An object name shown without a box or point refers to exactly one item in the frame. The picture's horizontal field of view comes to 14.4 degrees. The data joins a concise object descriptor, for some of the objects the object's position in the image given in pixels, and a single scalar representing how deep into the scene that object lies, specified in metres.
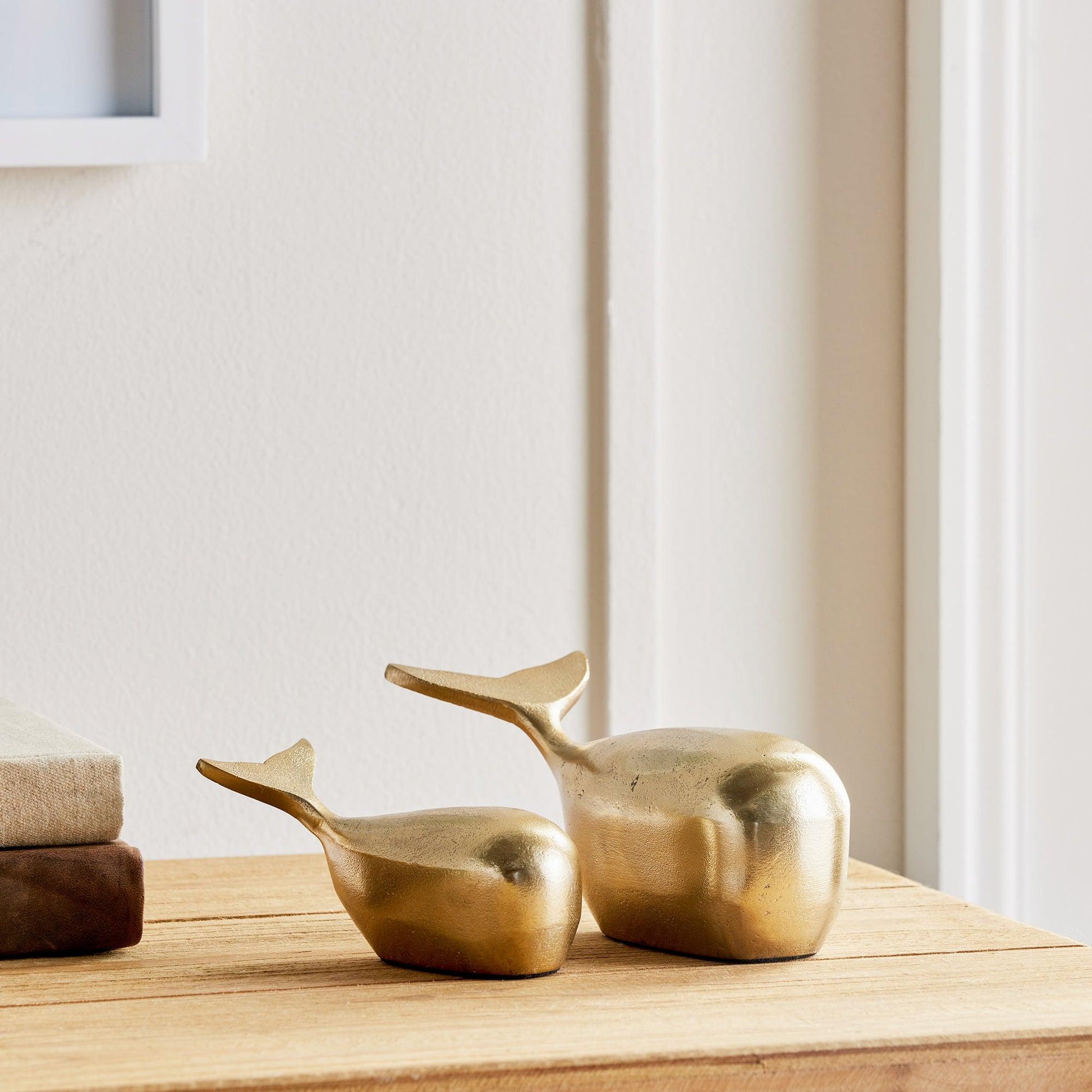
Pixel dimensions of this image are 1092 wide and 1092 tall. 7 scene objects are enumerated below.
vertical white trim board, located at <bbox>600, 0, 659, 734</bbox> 1.95
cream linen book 1.61
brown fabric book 1.60
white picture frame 1.88
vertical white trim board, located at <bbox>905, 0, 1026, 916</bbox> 1.98
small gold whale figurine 1.58
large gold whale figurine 1.60
